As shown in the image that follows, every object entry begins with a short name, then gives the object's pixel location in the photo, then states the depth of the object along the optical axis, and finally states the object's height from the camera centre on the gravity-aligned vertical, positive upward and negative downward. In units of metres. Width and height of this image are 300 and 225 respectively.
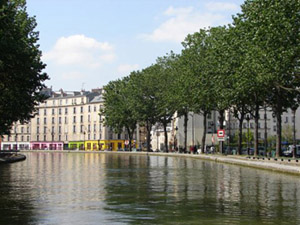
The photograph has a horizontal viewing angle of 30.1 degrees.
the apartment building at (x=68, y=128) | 173.00 +5.44
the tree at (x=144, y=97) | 105.81 +9.08
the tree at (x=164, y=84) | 95.88 +10.82
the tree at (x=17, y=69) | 35.53 +5.64
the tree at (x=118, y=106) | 117.69 +8.22
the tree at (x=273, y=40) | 41.81 +8.14
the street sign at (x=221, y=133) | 68.19 +1.35
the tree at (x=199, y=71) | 69.75 +10.01
